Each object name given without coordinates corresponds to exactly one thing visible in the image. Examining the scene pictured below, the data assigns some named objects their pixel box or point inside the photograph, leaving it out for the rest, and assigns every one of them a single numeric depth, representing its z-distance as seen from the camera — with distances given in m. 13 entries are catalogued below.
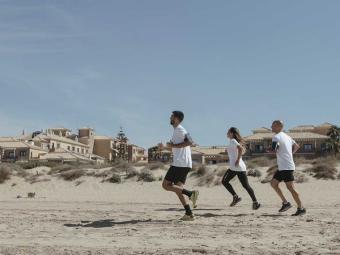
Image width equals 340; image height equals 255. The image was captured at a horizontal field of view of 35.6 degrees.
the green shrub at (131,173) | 22.61
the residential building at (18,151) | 79.69
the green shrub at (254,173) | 21.52
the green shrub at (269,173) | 20.59
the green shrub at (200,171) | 21.88
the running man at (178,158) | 8.02
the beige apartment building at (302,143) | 69.69
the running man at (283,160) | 8.83
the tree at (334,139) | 68.31
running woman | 10.05
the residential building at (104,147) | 104.66
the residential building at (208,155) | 73.81
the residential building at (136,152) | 102.12
